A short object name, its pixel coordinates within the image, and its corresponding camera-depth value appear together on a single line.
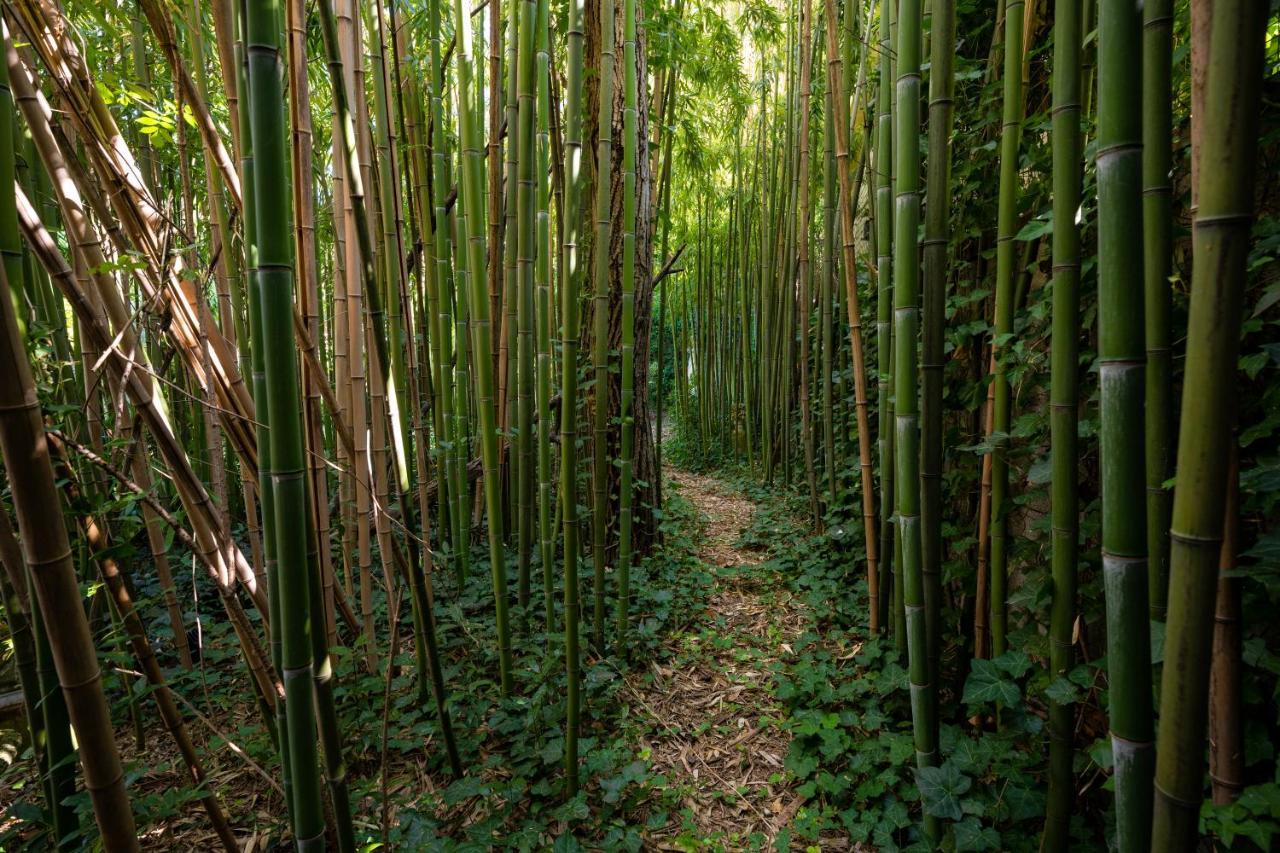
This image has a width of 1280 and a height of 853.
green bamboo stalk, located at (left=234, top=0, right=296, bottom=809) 0.72
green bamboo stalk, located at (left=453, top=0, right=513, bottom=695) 1.46
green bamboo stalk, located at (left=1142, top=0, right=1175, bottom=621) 0.63
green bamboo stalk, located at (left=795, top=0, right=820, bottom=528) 2.41
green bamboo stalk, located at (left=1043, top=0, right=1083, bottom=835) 0.81
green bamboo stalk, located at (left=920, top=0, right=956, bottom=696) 1.09
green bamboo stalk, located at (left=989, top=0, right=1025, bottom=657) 1.12
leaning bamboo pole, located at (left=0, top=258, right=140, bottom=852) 0.53
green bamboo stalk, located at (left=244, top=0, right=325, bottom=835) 0.62
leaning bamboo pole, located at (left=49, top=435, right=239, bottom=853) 0.97
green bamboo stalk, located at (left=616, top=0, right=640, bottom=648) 1.78
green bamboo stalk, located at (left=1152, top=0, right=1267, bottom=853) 0.47
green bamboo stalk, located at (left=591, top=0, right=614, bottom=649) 1.53
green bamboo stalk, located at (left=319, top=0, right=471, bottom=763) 0.90
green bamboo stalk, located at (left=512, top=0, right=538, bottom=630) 1.38
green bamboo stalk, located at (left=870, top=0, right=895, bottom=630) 1.58
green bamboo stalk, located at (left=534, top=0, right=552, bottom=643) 1.67
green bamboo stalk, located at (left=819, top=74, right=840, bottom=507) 2.29
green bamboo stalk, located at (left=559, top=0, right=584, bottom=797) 1.41
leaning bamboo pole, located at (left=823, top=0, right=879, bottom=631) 1.97
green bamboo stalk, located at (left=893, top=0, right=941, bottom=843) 1.05
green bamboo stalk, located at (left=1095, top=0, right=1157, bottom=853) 0.61
